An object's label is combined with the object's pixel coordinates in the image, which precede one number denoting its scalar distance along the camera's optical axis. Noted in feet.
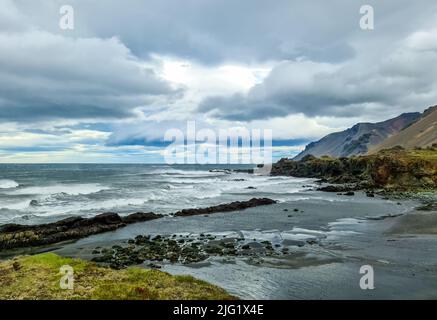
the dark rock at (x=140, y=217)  138.53
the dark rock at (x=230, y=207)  156.87
